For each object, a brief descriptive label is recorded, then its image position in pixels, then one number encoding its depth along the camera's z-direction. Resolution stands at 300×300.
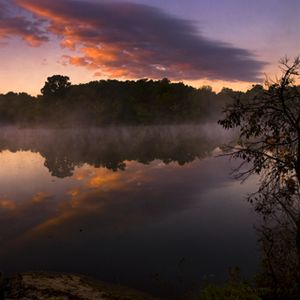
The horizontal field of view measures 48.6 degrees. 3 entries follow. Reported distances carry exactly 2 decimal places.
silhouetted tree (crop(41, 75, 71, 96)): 149.38
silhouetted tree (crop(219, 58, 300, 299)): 8.33
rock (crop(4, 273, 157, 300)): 11.12
